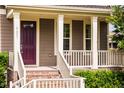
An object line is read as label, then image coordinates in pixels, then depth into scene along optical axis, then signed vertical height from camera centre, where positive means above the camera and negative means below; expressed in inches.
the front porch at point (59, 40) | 461.7 +17.1
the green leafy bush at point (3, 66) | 442.5 -31.7
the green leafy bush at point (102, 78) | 435.8 -52.4
